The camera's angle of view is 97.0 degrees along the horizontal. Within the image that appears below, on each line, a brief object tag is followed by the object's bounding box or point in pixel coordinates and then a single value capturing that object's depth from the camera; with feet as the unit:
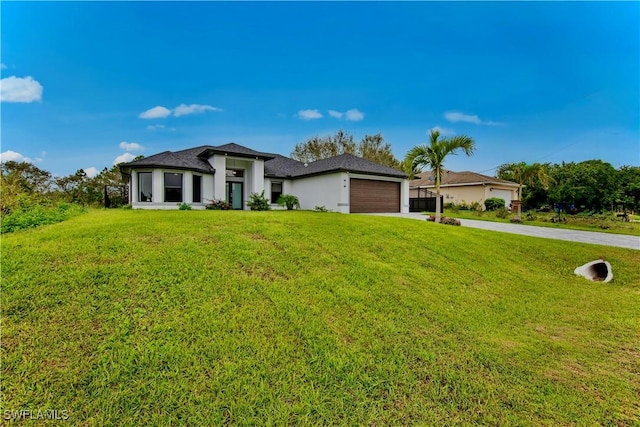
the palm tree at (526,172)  69.62
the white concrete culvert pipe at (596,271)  25.01
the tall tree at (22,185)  33.32
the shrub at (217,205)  57.94
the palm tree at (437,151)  49.67
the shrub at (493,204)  91.71
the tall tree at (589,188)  87.61
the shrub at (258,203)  59.72
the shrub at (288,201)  67.41
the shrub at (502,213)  69.68
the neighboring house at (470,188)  98.73
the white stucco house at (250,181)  54.49
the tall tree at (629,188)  89.15
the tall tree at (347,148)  125.59
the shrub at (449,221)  50.31
